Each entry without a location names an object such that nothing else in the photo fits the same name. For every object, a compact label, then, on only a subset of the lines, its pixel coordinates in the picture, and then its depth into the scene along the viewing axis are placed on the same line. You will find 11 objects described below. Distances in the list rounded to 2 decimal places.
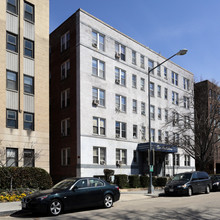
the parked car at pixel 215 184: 24.12
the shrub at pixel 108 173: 28.00
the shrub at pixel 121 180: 25.66
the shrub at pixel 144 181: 27.91
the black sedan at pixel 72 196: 11.57
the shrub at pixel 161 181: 28.58
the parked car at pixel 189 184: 19.36
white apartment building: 28.88
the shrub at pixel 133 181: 26.86
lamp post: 21.31
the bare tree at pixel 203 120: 30.73
